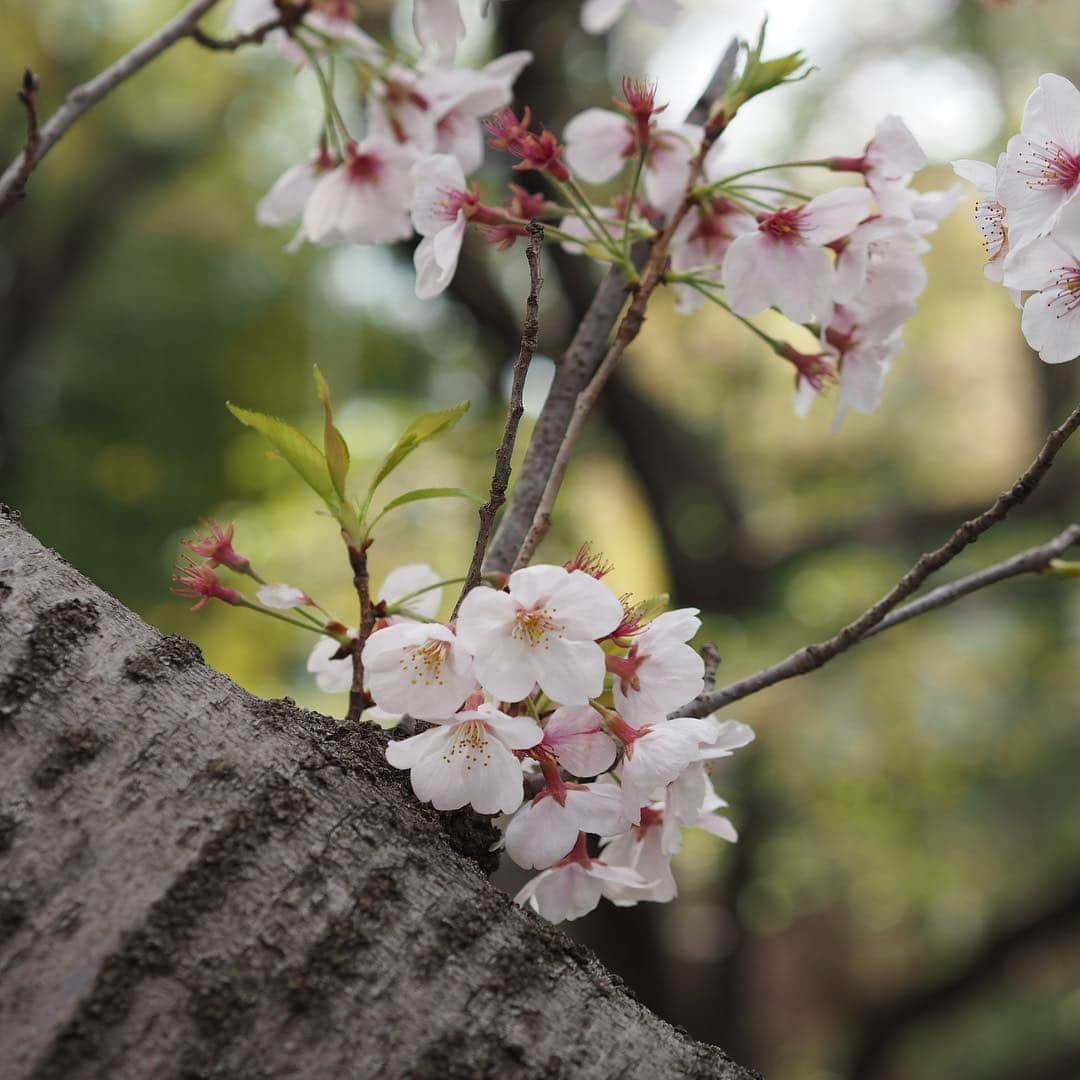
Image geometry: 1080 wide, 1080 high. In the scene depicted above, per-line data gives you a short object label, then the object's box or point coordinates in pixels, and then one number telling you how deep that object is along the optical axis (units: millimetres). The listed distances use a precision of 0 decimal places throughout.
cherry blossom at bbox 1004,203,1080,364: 649
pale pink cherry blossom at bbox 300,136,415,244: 815
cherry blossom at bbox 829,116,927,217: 733
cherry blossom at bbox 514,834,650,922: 681
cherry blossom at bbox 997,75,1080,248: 650
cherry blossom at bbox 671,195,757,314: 756
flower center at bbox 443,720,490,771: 646
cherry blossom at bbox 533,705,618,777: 664
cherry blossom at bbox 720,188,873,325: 715
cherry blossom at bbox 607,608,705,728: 663
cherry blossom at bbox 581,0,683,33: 830
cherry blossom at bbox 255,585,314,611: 690
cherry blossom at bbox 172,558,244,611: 697
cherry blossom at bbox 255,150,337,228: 833
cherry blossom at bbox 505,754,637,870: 660
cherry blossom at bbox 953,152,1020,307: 669
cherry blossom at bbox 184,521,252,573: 711
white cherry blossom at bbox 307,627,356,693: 722
